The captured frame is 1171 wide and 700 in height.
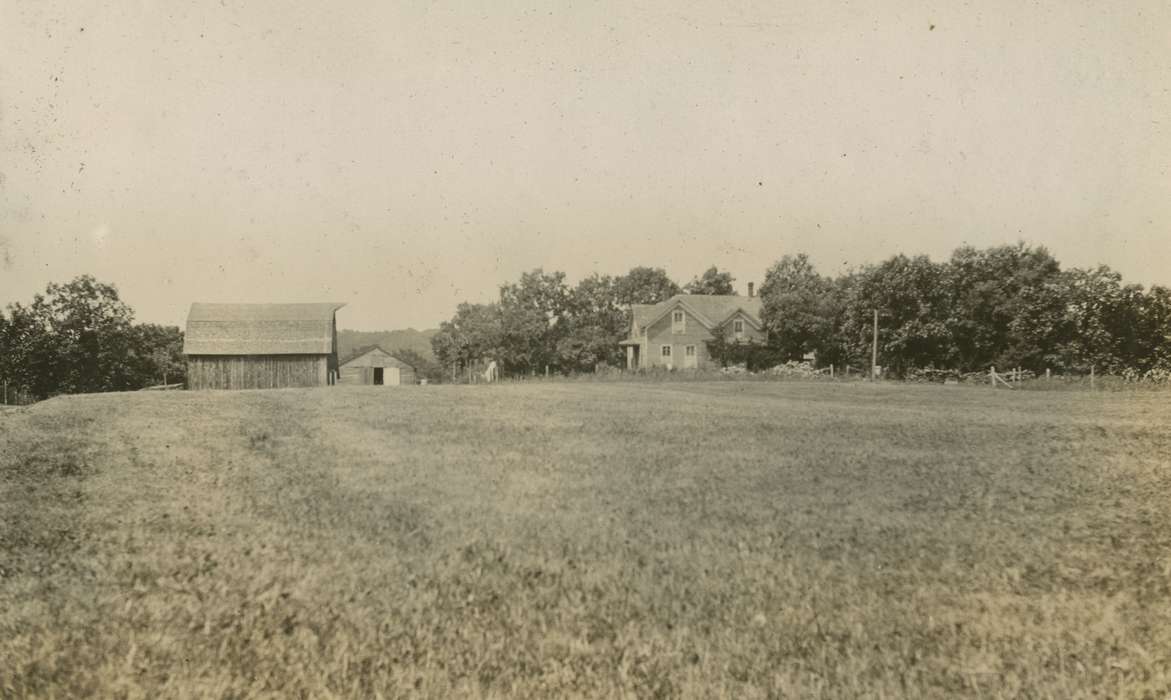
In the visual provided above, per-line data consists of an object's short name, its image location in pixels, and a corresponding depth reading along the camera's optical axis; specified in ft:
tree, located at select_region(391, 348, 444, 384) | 253.32
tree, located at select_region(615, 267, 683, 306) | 306.55
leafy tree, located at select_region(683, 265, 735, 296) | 334.85
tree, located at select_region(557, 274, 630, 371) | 229.04
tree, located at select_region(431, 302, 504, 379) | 225.56
